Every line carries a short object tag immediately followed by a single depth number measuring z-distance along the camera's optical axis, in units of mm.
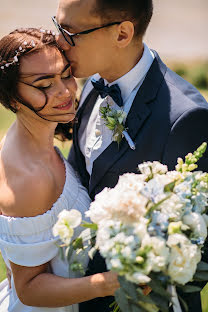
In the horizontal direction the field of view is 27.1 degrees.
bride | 2699
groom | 2824
